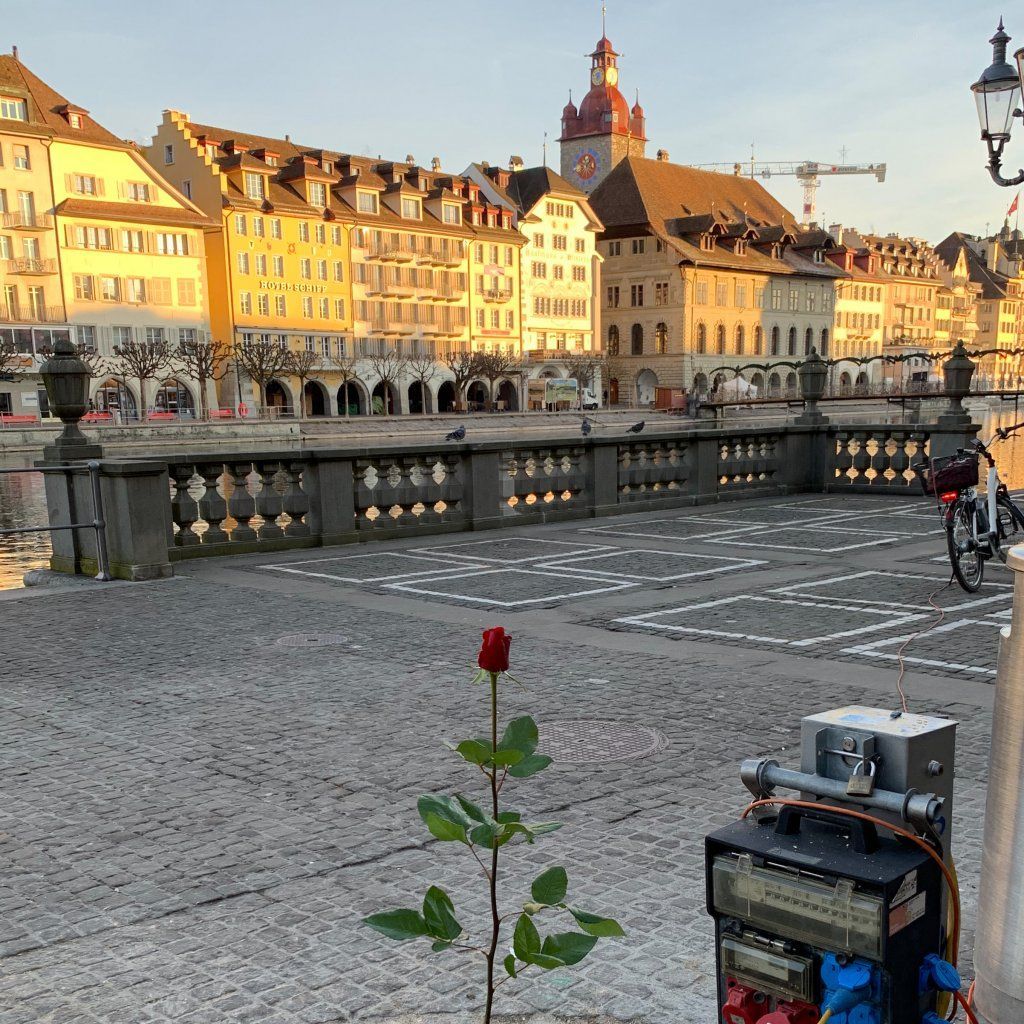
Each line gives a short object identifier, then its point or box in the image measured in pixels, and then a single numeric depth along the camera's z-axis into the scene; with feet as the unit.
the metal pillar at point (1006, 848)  8.69
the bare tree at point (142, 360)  190.70
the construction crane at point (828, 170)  645.92
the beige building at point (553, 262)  280.51
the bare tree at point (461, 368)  247.70
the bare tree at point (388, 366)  240.32
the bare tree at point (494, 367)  250.37
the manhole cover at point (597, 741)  18.40
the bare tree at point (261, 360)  206.90
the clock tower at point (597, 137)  372.79
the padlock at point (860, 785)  8.03
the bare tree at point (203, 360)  199.21
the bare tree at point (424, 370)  247.70
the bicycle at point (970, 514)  33.86
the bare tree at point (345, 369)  231.71
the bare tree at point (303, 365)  216.13
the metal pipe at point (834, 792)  7.84
